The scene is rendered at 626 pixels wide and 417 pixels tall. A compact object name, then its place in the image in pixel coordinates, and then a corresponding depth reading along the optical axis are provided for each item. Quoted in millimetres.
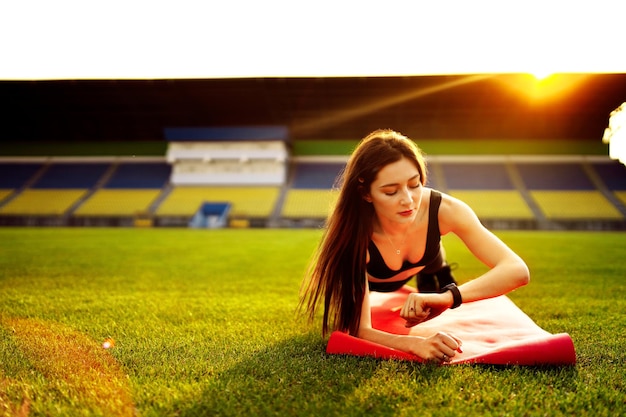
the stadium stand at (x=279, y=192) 20266
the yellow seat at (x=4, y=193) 22781
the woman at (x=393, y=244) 2129
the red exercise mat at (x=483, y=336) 2010
